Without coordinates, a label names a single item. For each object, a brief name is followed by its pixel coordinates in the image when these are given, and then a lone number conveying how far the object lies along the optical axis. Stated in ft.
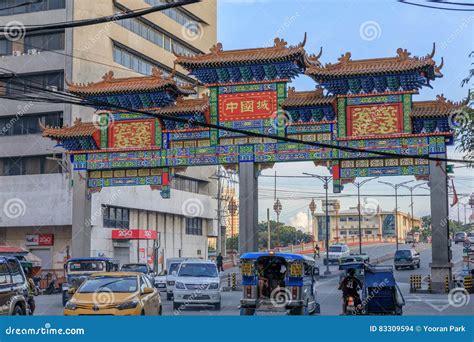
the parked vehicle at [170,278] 107.32
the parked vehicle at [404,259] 195.62
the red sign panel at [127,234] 181.06
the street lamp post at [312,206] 218.46
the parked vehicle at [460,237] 319.27
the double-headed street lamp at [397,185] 236.22
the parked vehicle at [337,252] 218.18
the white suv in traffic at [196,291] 87.87
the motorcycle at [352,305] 66.33
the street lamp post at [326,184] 178.51
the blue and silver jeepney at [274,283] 69.87
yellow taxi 56.80
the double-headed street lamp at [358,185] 181.84
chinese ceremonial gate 109.70
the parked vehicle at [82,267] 97.86
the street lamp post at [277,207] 226.50
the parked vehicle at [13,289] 58.29
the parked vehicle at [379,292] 70.49
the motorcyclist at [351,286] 67.87
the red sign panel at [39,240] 176.24
